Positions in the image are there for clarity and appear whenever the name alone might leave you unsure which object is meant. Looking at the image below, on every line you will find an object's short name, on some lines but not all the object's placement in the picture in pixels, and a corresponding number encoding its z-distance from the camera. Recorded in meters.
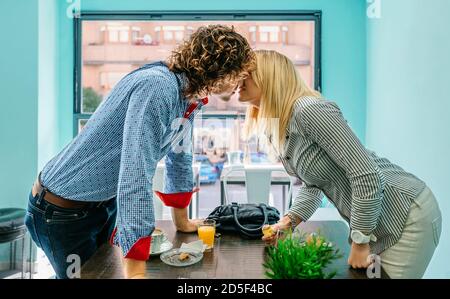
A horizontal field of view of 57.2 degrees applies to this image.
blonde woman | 0.98
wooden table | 0.92
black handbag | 1.24
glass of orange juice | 1.15
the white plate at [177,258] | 0.99
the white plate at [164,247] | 1.07
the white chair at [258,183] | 2.75
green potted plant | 0.75
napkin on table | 1.07
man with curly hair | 0.84
